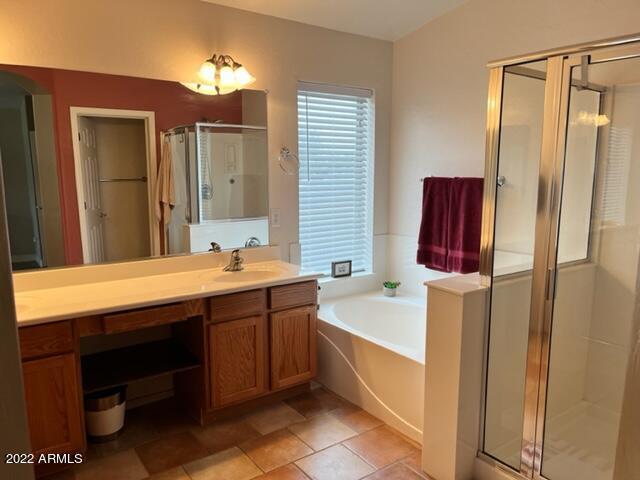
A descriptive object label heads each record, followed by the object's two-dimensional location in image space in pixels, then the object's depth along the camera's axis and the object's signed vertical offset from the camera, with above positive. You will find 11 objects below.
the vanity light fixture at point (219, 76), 2.82 +0.59
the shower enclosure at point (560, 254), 1.95 -0.36
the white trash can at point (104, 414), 2.43 -1.23
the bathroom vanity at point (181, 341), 2.09 -0.87
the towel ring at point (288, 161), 3.21 +0.09
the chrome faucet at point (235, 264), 2.94 -0.55
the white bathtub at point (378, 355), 2.51 -1.10
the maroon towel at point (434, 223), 3.26 -0.34
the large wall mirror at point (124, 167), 2.35 +0.04
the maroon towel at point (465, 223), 3.09 -0.32
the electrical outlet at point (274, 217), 3.22 -0.29
